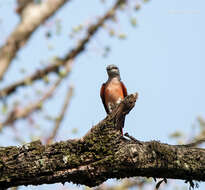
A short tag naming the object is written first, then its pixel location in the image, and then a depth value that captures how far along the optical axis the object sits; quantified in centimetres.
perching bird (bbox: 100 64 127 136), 1005
